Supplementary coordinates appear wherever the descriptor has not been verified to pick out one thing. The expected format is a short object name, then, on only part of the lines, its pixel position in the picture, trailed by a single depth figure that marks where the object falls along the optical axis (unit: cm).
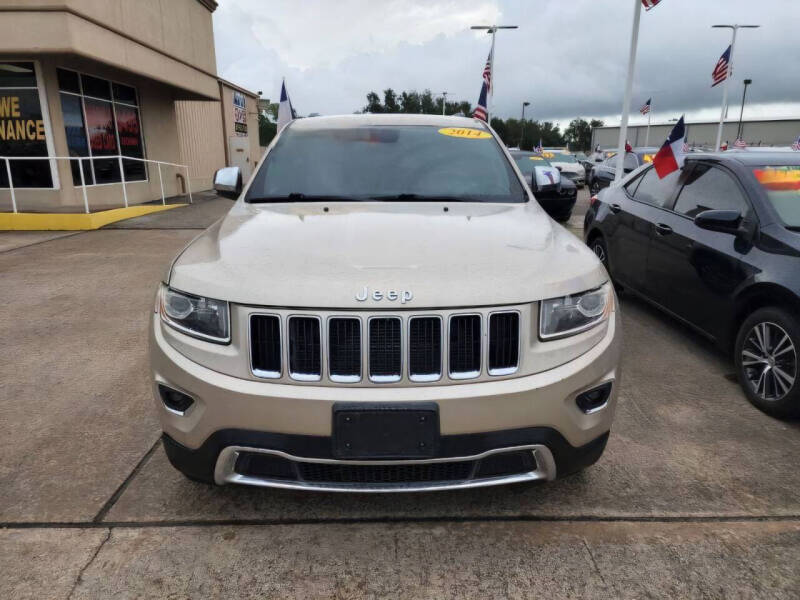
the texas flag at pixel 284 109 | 940
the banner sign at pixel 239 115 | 2395
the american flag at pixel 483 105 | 1563
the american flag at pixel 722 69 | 2092
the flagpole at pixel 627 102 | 1245
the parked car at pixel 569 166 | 2089
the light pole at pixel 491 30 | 2322
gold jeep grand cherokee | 198
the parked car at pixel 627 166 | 1430
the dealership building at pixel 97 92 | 1053
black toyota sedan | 332
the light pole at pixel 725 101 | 2591
